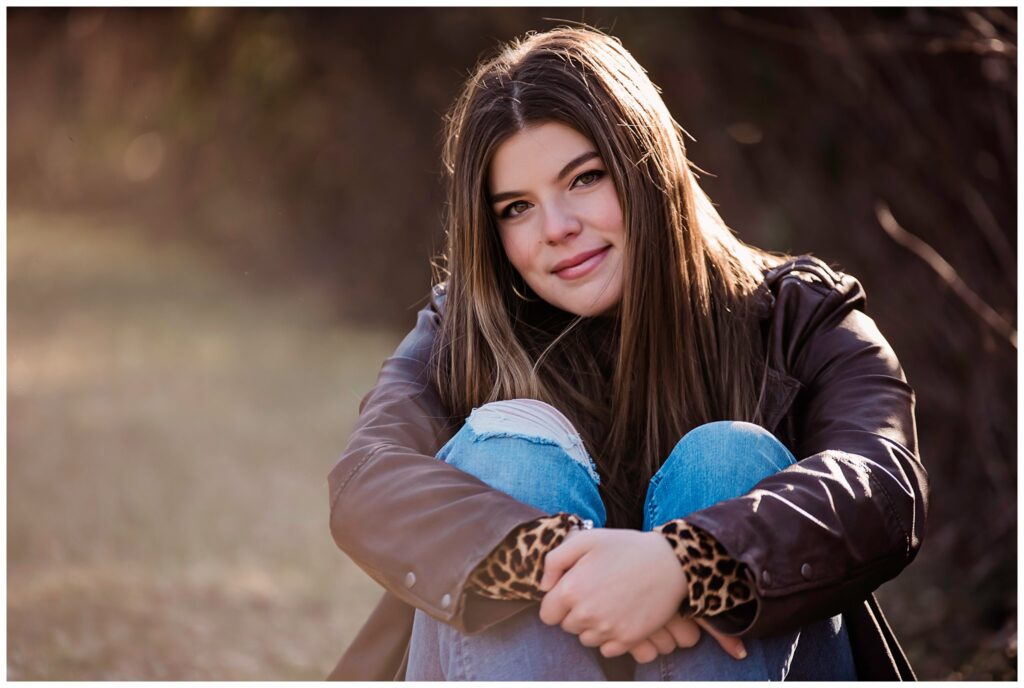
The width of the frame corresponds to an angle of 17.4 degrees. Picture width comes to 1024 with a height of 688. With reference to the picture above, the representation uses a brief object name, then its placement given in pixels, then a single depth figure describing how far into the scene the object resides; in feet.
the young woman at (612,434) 8.31
